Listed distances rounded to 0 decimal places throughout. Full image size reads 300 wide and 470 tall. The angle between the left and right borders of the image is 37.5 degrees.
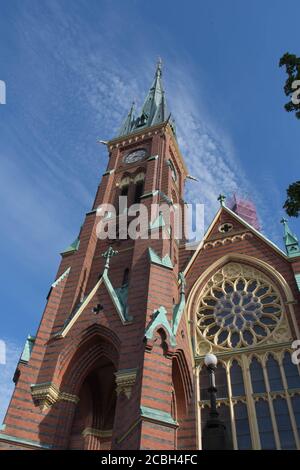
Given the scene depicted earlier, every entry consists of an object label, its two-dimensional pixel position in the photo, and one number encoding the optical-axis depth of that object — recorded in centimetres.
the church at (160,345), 1321
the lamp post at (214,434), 867
